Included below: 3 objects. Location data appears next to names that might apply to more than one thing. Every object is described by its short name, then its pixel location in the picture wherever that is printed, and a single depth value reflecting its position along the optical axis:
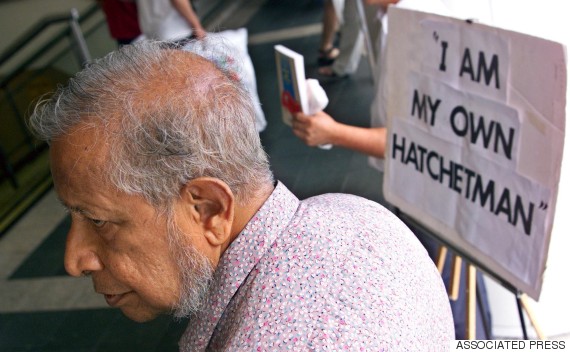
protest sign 1.50
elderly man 1.04
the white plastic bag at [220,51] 1.31
